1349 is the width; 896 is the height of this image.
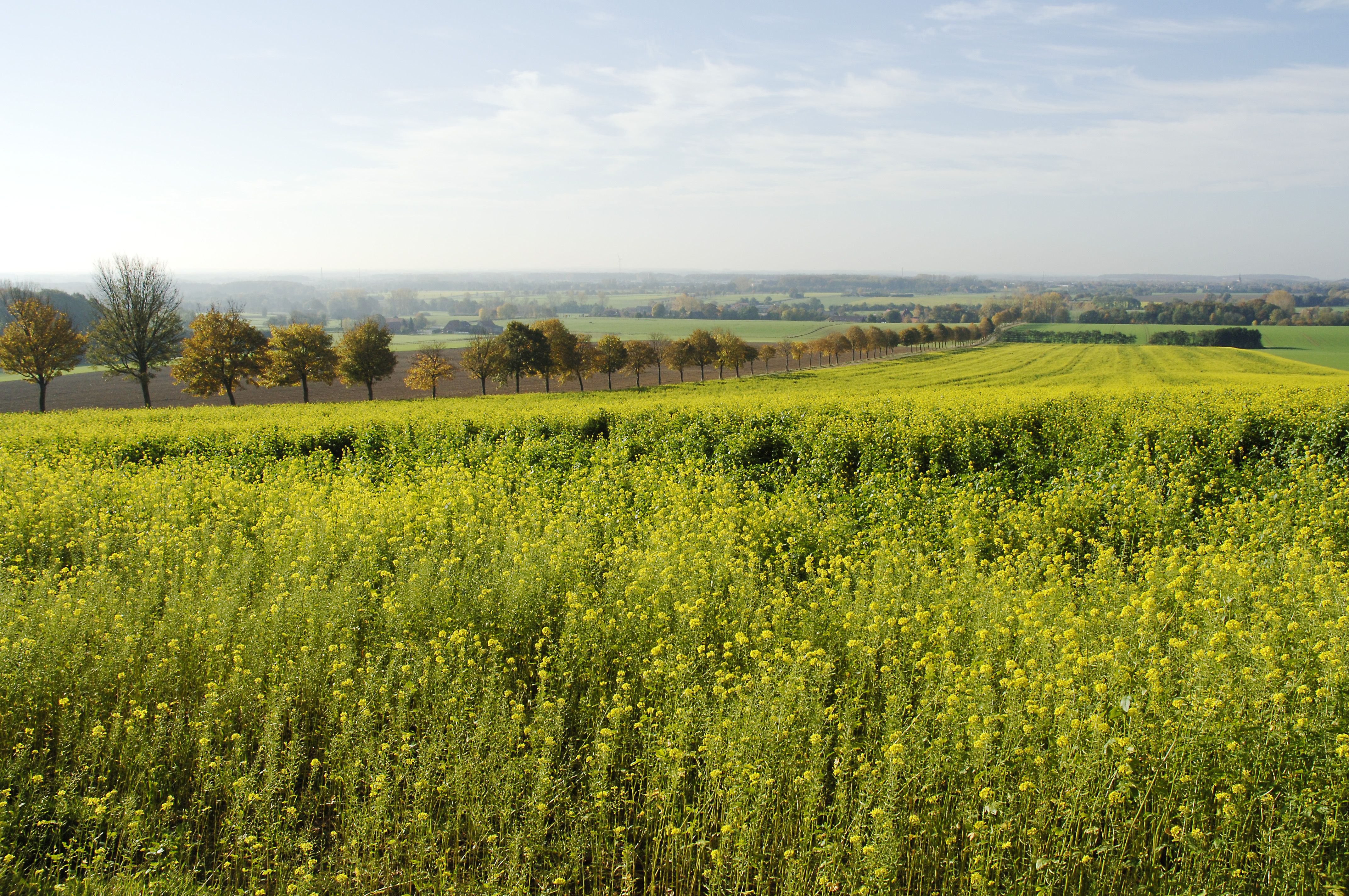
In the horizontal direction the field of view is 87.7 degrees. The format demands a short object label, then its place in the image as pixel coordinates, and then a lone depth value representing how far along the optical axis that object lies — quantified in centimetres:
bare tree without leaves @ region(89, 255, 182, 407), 3988
